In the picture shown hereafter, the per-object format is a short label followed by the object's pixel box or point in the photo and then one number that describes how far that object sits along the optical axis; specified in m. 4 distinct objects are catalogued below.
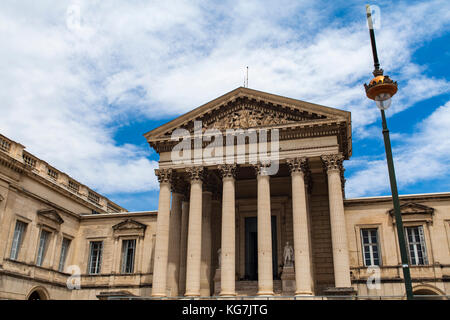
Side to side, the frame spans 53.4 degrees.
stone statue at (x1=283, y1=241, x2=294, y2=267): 29.44
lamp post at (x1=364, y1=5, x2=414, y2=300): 11.52
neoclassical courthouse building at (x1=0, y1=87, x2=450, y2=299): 27.56
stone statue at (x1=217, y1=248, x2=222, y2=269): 30.69
